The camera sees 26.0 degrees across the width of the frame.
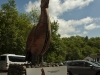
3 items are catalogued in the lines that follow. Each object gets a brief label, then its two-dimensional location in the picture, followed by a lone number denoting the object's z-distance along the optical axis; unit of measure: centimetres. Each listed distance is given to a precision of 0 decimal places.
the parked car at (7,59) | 2653
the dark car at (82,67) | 1700
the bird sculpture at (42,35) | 1160
